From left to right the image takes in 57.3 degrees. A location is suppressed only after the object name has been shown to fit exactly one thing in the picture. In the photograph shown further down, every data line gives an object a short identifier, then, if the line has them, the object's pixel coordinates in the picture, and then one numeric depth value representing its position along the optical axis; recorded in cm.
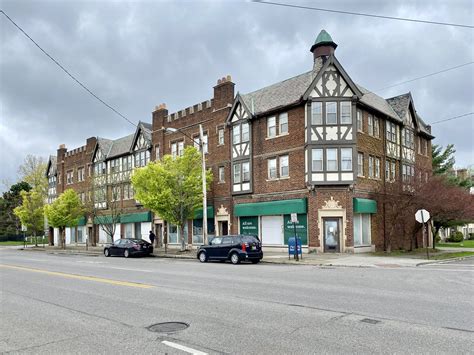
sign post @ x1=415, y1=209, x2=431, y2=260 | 2266
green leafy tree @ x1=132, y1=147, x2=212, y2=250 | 3008
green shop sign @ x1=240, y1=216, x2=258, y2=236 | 3077
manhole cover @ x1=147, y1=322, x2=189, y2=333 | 730
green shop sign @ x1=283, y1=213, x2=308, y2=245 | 2748
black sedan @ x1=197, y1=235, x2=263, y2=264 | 2188
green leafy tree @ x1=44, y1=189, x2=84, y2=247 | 4509
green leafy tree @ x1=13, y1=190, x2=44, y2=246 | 5300
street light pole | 2675
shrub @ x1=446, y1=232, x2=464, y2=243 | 5581
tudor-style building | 2694
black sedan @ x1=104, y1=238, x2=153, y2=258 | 2998
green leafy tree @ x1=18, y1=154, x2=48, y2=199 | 7469
